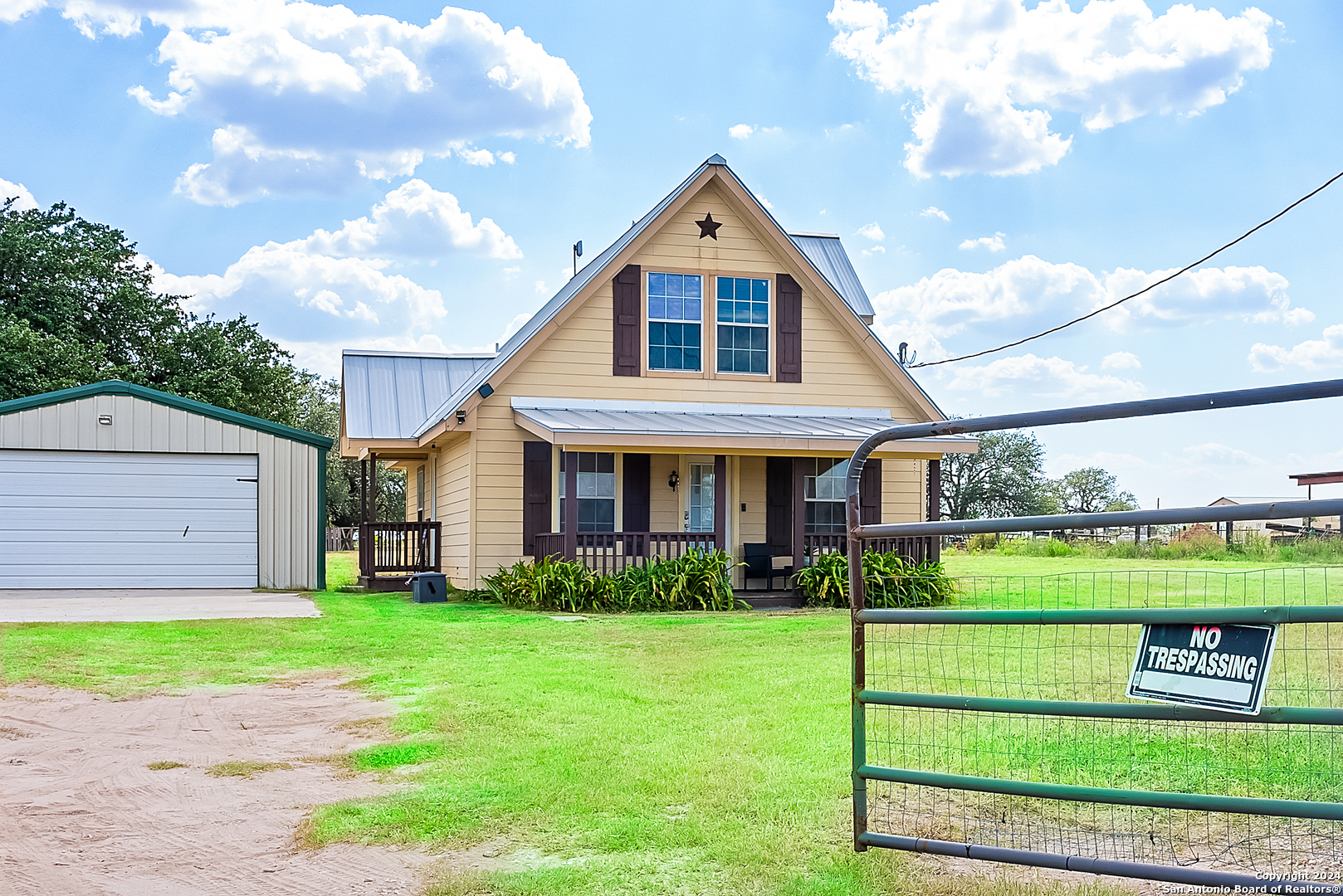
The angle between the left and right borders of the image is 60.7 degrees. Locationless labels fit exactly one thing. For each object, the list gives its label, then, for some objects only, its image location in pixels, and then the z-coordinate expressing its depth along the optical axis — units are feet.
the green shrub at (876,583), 49.80
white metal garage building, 59.67
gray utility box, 54.44
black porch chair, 55.93
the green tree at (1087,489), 184.85
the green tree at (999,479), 178.91
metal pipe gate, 11.13
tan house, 54.85
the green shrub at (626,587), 49.44
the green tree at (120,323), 104.88
